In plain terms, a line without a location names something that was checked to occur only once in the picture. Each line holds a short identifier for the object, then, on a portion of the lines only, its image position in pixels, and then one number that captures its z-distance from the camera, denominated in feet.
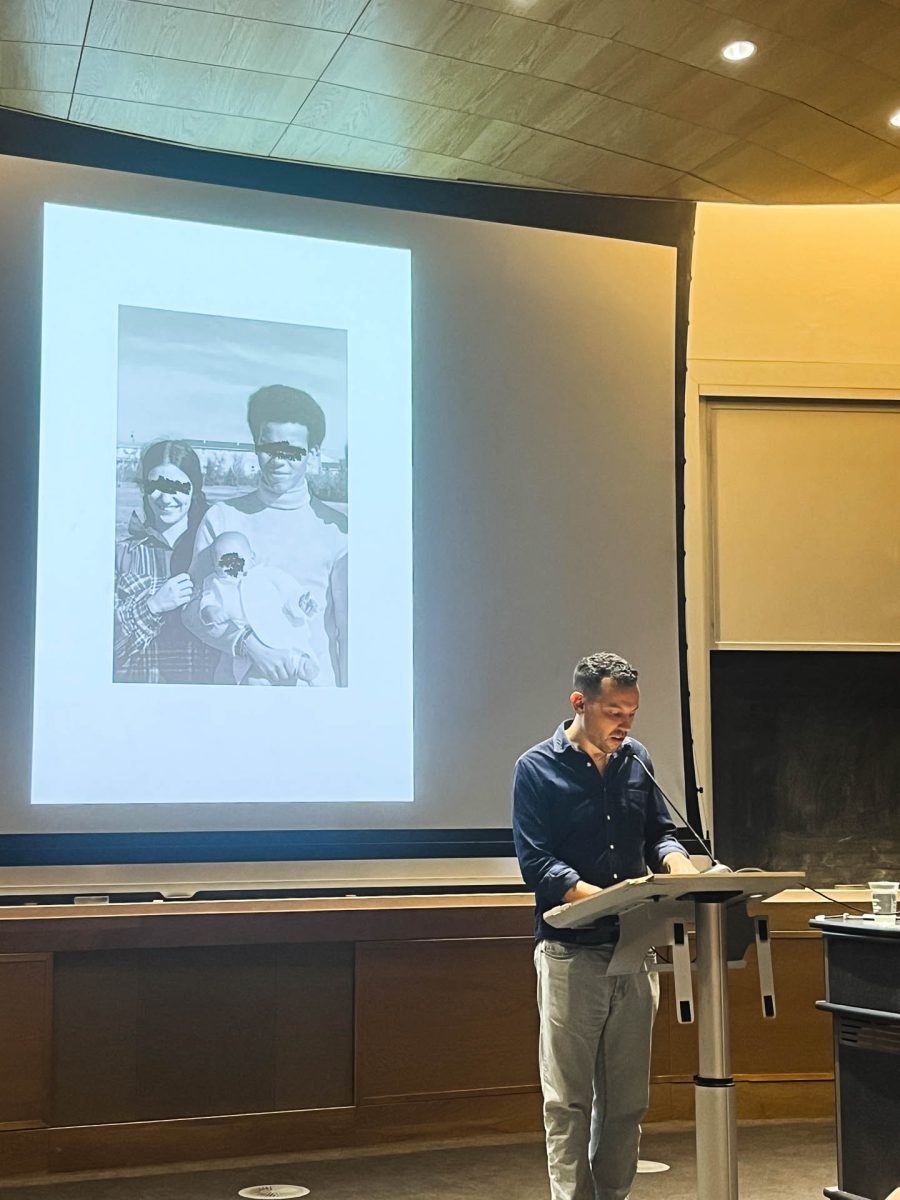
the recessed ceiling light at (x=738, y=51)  15.44
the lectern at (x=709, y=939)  8.90
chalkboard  19.39
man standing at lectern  10.64
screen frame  15.85
